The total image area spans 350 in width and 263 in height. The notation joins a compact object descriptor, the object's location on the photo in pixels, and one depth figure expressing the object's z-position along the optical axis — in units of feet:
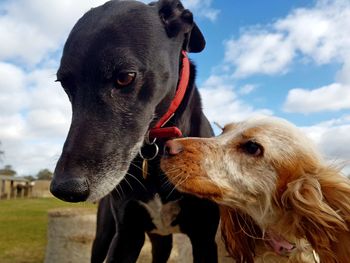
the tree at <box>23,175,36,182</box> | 131.71
